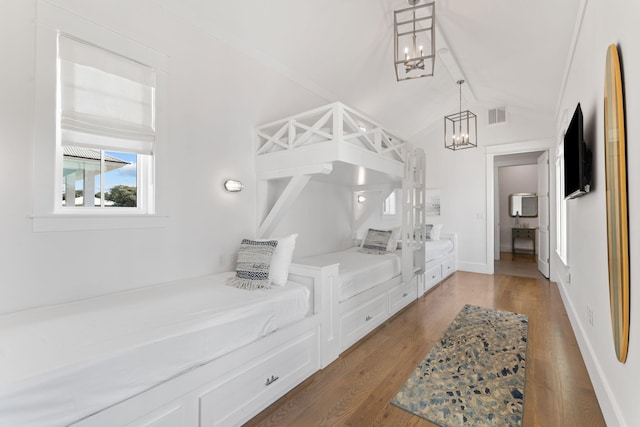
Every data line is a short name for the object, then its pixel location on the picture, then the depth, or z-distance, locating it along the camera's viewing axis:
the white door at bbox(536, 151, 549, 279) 5.52
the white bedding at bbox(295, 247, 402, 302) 2.86
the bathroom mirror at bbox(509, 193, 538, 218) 8.52
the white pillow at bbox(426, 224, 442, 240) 5.93
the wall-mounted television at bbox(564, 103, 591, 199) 2.02
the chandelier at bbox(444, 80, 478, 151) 5.98
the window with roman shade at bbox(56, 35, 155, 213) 2.03
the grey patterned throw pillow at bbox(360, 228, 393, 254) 4.43
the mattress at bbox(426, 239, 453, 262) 4.89
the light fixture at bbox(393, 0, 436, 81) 2.75
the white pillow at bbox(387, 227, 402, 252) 4.44
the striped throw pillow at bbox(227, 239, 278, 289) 2.40
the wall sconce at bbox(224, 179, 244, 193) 2.95
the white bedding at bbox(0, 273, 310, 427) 1.12
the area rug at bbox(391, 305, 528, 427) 1.86
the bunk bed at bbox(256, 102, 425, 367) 2.58
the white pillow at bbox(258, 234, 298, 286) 2.48
